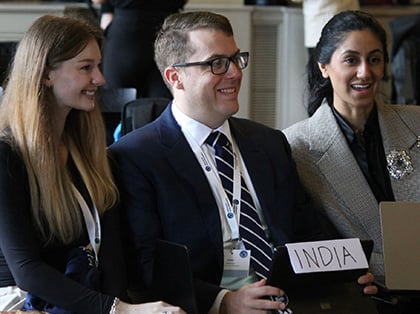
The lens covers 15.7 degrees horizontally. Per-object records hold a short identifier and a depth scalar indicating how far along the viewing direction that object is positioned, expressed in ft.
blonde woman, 12.08
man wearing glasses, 13.36
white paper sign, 11.99
